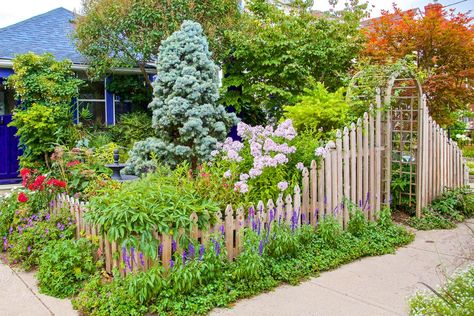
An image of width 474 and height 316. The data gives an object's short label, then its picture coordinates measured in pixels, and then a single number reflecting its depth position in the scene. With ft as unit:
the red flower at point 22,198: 17.90
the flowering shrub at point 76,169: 18.31
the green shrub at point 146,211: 12.77
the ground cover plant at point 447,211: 20.90
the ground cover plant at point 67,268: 13.56
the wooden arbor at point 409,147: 20.75
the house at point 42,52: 33.24
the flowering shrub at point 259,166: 16.21
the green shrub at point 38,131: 29.86
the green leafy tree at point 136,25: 30.68
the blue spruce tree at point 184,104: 22.88
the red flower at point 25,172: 19.52
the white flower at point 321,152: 17.21
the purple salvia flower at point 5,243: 17.66
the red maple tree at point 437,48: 27.84
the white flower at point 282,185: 15.83
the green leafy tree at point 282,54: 31.91
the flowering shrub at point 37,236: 15.70
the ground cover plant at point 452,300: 8.08
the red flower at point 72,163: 18.77
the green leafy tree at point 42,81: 30.96
